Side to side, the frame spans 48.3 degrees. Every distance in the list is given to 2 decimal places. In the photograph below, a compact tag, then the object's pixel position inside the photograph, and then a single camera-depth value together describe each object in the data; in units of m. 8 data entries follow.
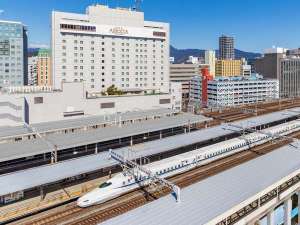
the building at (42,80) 196.77
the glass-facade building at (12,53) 172.12
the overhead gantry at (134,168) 32.95
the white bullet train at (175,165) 41.03
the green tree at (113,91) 111.25
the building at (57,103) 81.50
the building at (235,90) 169.75
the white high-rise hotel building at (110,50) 113.69
